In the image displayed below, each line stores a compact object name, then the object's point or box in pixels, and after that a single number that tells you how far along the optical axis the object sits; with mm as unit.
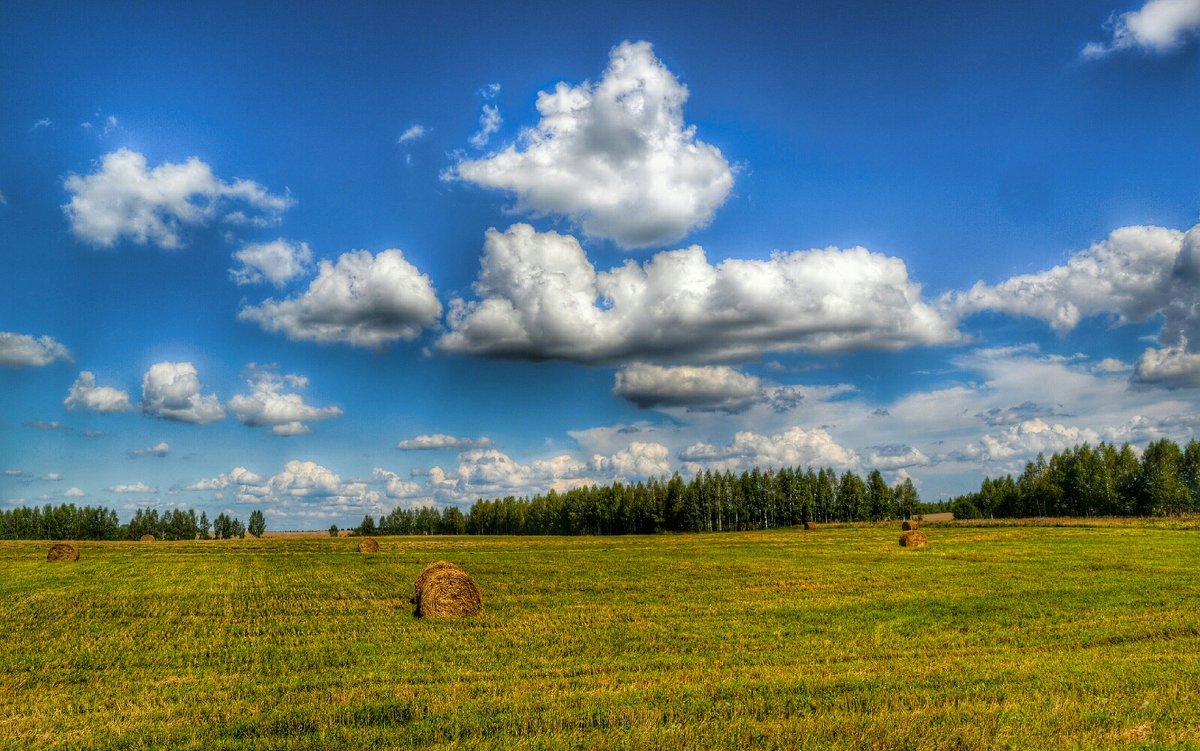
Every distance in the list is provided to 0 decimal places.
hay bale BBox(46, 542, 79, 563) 51909
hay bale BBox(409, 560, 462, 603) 22828
